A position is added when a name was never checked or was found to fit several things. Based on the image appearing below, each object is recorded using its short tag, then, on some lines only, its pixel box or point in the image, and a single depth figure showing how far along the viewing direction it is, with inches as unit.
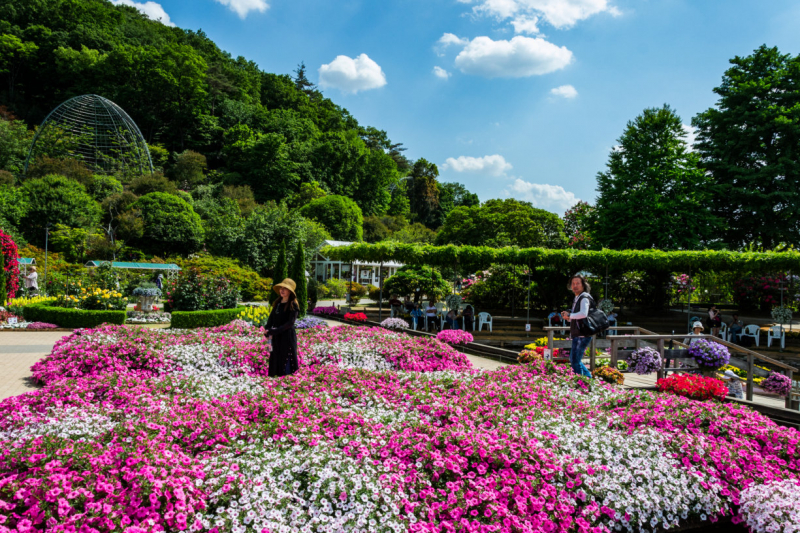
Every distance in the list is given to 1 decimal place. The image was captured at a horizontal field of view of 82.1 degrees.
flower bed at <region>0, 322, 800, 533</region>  109.5
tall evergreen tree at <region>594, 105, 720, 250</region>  899.4
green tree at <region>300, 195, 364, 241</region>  1724.9
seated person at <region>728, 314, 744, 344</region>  595.5
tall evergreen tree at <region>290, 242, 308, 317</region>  635.5
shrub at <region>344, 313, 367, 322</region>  676.4
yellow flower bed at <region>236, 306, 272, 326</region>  527.5
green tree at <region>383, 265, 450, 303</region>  758.5
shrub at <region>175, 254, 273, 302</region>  946.1
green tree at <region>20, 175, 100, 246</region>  1113.4
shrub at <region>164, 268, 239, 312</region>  553.6
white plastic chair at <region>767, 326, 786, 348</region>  579.1
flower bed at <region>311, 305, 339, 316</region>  779.4
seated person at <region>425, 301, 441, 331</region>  634.2
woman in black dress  235.5
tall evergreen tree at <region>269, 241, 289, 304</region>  633.0
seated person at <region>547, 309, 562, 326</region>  635.5
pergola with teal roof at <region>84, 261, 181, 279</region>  944.3
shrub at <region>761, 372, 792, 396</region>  326.6
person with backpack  252.2
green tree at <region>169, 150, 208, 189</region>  1688.0
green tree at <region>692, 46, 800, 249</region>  860.0
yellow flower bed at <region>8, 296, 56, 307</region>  580.6
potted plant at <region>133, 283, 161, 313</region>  675.4
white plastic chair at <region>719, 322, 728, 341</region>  622.8
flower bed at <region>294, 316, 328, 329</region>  495.8
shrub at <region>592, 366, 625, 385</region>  292.0
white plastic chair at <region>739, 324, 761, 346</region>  599.3
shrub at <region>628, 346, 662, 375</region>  299.3
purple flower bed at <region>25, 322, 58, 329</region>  505.7
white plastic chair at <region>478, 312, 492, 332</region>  633.6
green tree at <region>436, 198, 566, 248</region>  1465.3
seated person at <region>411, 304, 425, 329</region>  645.9
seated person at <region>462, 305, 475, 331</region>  611.8
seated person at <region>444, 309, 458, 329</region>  595.2
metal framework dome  1503.4
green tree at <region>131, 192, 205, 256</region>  1205.1
